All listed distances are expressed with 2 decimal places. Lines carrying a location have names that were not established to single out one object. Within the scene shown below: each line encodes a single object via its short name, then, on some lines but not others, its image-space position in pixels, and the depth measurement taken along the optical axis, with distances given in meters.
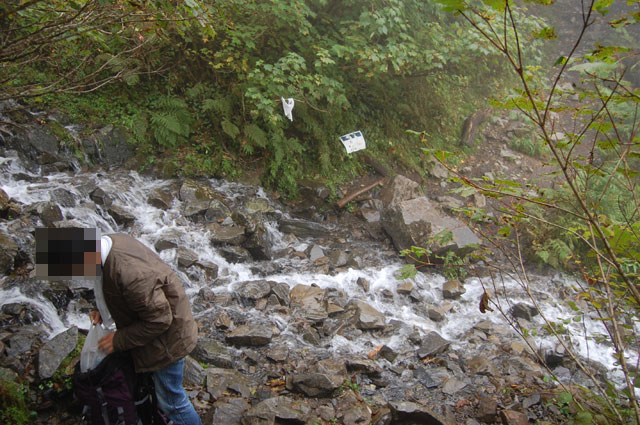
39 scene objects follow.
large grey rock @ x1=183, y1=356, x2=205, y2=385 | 3.80
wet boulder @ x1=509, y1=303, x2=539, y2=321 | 6.48
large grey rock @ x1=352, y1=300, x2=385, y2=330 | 5.57
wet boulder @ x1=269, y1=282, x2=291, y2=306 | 5.77
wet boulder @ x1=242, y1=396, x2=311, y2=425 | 3.34
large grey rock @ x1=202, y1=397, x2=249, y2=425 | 3.32
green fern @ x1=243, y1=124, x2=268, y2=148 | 7.64
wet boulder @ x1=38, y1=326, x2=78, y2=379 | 3.30
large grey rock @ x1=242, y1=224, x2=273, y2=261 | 6.85
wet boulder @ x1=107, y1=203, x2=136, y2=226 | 6.28
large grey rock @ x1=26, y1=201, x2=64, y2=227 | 5.47
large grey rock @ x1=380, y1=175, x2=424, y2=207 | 8.40
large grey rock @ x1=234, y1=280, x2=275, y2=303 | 5.69
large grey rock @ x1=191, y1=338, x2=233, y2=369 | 4.28
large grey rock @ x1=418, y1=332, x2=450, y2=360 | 5.11
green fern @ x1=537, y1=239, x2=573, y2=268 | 7.16
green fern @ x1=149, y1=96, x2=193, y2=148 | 7.39
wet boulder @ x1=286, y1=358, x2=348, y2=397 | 3.95
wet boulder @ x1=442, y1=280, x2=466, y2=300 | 6.79
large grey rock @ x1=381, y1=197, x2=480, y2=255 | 7.30
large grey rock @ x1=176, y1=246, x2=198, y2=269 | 6.03
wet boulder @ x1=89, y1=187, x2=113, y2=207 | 6.28
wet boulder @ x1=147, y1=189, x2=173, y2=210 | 6.81
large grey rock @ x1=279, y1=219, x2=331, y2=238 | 7.73
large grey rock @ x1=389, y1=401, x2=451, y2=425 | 3.63
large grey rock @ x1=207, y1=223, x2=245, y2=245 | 6.63
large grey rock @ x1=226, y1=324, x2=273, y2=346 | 4.74
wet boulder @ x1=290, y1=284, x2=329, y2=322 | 5.58
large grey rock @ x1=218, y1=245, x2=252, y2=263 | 6.55
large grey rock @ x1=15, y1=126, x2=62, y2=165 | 6.45
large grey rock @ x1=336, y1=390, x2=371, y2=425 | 3.65
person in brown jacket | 2.27
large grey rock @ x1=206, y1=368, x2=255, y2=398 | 3.75
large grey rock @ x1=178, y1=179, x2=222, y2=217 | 6.95
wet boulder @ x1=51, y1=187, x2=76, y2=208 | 5.91
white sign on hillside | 7.91
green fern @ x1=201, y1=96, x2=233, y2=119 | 7.61
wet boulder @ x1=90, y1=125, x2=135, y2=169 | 7.15
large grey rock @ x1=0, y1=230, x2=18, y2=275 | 4.55
